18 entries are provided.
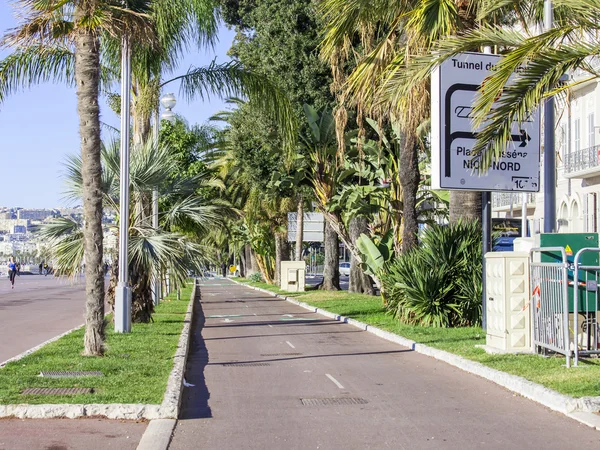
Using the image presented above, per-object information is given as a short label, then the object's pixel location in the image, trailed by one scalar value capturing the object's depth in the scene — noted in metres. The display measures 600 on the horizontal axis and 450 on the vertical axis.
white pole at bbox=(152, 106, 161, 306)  20.15
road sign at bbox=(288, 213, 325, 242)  44.56
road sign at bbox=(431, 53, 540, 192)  15.95
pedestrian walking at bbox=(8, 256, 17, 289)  53.90
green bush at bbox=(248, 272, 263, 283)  67.28
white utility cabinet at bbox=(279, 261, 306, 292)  43.22
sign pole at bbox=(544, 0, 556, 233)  15.08
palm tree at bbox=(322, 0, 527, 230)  14.51
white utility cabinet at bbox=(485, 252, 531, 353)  13.89
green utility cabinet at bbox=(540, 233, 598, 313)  12.84
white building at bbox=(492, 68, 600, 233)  37.75
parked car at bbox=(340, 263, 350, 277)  88.03
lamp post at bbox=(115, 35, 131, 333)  17.00
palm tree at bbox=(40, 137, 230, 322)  18.05
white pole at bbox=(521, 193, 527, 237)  35.88
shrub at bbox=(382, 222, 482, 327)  19.78
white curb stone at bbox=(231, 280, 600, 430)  9.12
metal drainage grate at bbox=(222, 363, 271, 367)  14.09
